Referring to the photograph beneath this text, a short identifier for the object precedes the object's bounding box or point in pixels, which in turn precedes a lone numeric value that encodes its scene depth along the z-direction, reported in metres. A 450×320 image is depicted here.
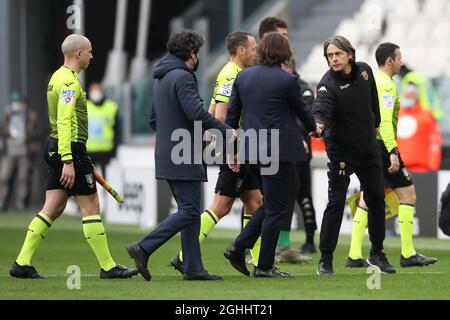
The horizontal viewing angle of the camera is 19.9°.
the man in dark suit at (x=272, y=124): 10.78
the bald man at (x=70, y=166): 10.84
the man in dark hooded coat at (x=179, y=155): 10.67
